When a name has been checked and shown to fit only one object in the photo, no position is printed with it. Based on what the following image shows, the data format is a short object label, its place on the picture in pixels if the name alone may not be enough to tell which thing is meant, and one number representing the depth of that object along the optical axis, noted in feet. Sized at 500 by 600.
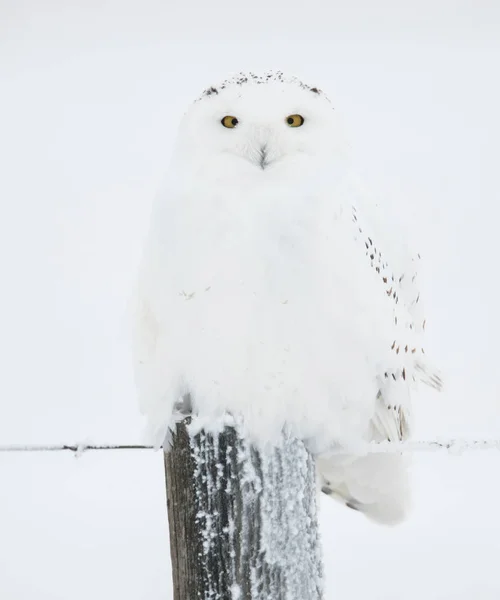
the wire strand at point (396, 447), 26.91
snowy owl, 27.20
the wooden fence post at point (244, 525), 26.78
